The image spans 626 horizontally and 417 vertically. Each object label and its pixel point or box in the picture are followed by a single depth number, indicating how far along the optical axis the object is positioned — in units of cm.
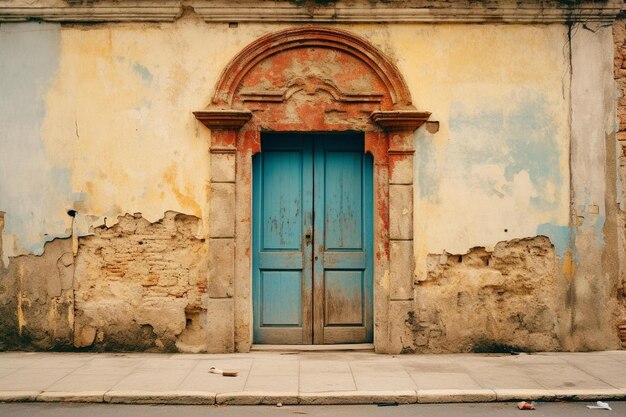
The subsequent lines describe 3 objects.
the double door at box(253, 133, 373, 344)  814
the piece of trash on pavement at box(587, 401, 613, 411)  582
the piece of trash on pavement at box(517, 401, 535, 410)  581
